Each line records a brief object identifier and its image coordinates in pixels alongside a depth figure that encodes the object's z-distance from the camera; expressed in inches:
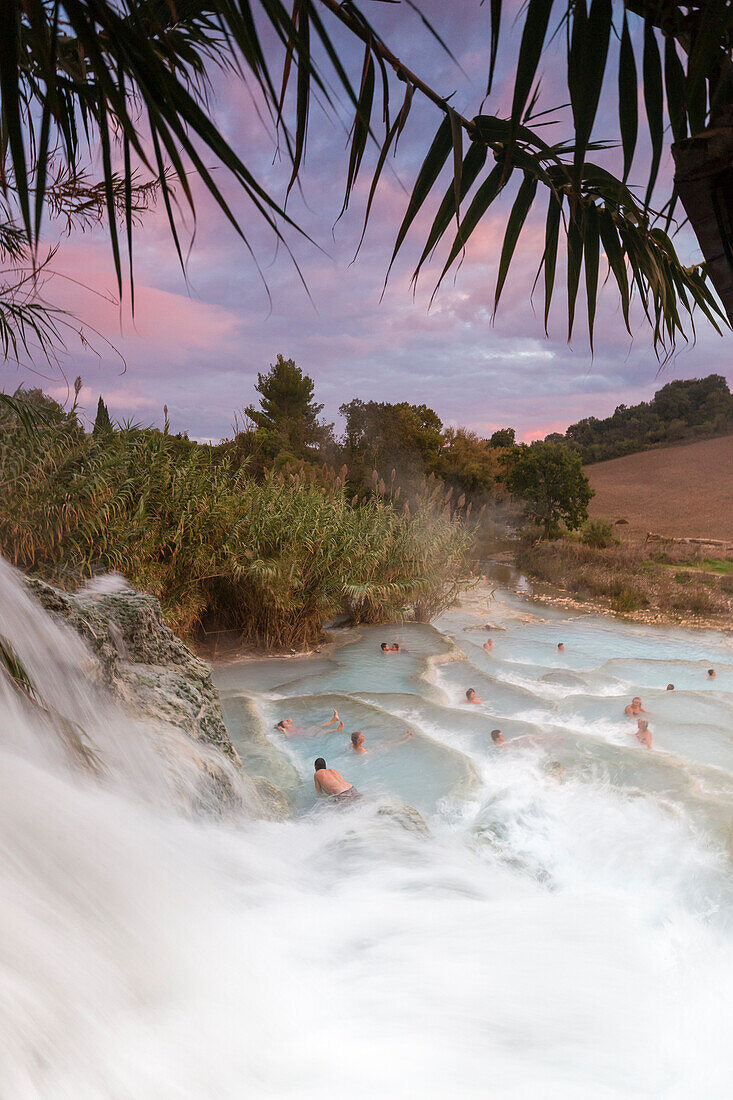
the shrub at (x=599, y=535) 692.7
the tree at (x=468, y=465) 834.8
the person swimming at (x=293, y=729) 194.9
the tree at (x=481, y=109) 34.2
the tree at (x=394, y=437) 761.0
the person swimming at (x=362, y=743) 179.2
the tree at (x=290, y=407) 789.9
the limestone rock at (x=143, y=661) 120.2
